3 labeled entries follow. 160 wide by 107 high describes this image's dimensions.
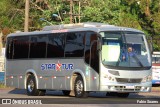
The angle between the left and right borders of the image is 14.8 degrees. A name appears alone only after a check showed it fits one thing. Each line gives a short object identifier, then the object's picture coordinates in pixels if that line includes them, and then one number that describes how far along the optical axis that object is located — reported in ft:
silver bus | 82.07
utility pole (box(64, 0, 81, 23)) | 174.15
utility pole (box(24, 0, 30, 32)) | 128.47
